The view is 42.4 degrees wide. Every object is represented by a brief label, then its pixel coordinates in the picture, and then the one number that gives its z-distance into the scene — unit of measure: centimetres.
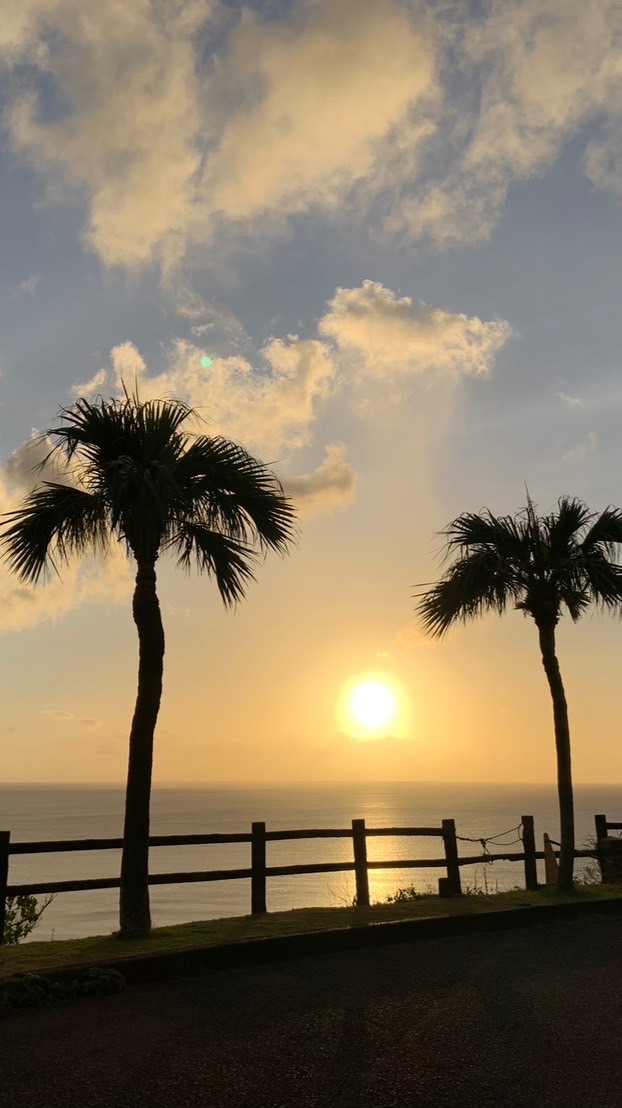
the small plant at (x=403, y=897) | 1379
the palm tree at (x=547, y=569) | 1524
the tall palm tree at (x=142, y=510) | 1067
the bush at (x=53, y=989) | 708
